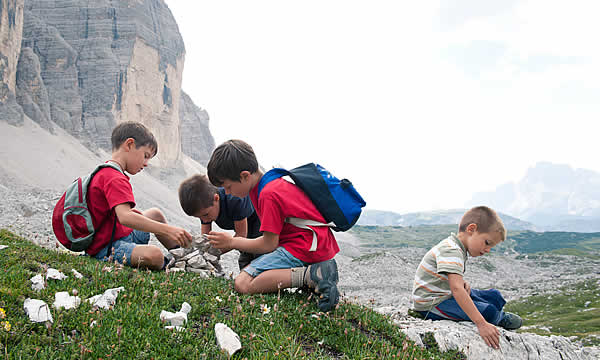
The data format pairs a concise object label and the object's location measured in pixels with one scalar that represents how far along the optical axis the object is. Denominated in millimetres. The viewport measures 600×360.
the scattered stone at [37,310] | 3915
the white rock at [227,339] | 3972
